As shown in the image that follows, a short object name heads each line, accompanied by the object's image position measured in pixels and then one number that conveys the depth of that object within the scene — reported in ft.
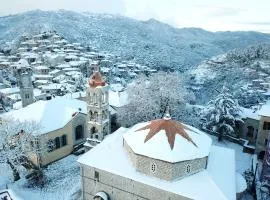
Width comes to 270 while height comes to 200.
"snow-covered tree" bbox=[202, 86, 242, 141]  118.11
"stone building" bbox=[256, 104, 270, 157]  103.30
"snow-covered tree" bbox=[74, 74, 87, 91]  207.72
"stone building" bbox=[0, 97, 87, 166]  98.78
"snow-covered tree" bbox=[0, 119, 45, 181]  87.04
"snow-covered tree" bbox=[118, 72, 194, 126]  120.78
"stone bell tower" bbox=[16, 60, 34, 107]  122.62
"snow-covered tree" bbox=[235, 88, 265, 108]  186.21
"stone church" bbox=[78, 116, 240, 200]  64.34
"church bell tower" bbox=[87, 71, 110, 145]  92.07
